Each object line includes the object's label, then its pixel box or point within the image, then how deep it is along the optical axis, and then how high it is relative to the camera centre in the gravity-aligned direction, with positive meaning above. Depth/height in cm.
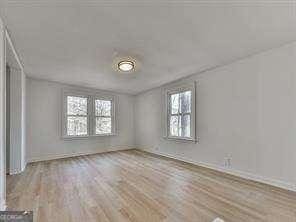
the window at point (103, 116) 488 -14
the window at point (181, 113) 361 -4
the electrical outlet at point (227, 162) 289 -100
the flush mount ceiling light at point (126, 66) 282 +92
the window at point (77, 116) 441 -12
